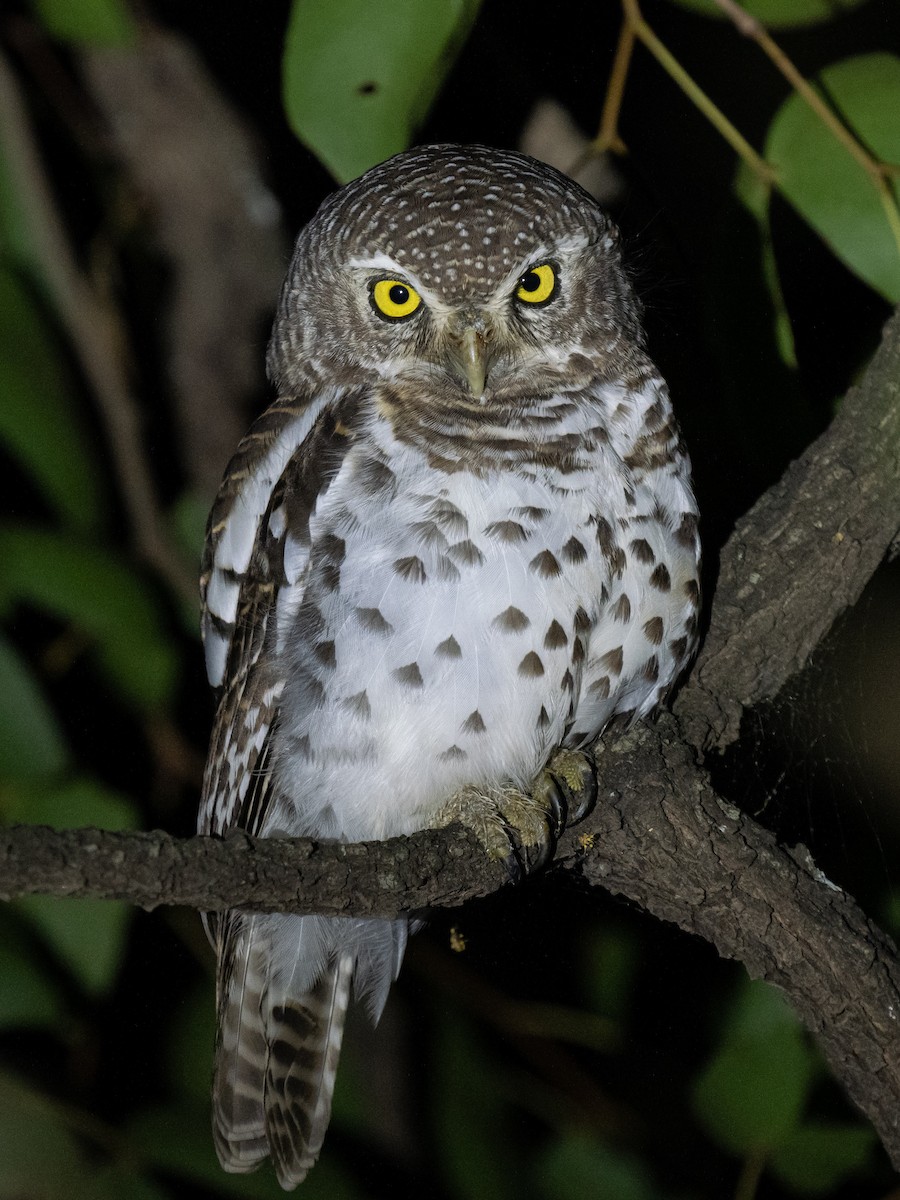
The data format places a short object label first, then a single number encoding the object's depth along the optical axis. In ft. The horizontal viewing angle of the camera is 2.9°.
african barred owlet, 10.27
